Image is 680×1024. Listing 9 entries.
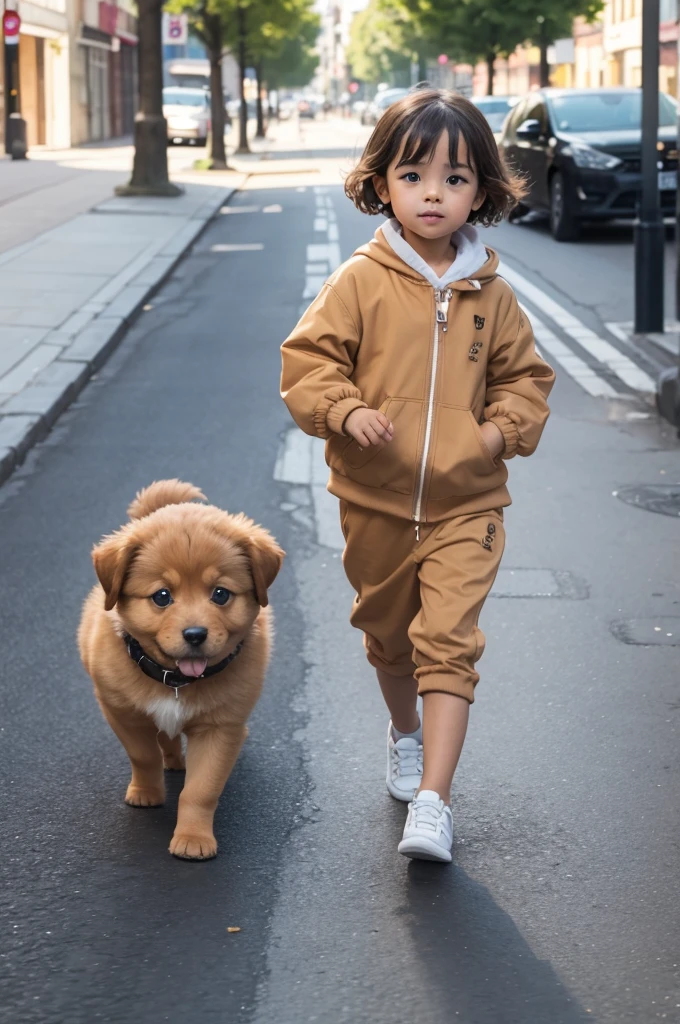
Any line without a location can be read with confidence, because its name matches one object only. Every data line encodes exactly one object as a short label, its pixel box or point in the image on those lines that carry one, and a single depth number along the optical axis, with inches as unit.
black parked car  741.3
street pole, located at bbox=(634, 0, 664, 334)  477.1
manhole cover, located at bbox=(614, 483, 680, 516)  283.7
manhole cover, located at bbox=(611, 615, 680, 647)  210.1
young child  140.4
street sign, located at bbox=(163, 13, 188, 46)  1703.9
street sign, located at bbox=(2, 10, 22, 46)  1487.5
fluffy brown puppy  133.1
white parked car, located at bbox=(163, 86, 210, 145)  1955.0
